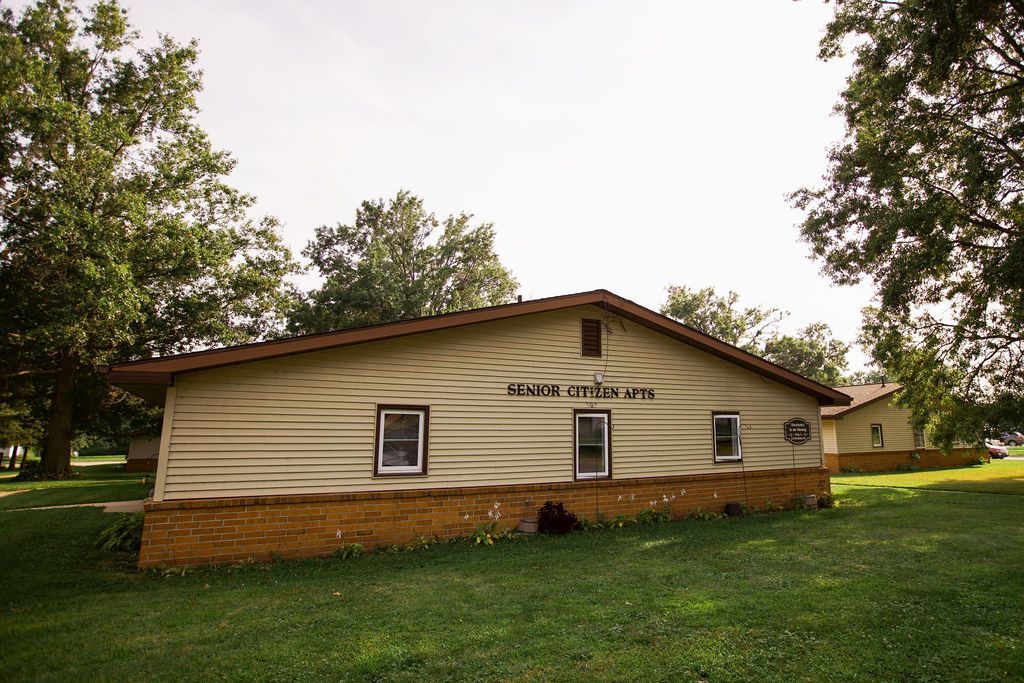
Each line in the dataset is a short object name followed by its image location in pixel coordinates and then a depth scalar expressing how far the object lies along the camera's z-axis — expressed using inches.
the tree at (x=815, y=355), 2226.9
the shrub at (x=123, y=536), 347.6
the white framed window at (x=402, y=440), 364.8
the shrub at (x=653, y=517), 442.0
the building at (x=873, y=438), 1032.2
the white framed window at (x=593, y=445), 437.7
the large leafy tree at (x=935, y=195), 411.8
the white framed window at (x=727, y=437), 505.0
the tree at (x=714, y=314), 2106.3
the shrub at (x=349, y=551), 335.6
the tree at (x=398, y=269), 1370.6
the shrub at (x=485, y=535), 371.9
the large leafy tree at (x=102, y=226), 753.6
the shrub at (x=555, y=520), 396.8
